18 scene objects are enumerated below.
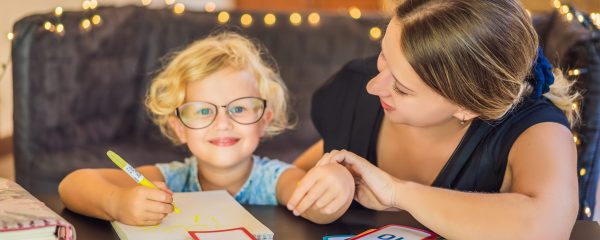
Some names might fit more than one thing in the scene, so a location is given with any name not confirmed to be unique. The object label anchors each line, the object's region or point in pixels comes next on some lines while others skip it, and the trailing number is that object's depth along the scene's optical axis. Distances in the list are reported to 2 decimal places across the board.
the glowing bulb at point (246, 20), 2.42
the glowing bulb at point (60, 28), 2.19
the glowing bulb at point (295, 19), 2.47
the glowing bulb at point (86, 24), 2.27
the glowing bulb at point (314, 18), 2.48
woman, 1.21
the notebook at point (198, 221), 1.18
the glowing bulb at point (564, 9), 2.05
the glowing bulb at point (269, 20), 2.45
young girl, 1.54
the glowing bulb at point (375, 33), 2.46
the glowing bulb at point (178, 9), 2.44
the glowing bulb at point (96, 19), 2.31
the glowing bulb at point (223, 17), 2.41
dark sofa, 2.13
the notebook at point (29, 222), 1.04
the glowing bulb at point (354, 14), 2.51
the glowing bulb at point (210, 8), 2.44
